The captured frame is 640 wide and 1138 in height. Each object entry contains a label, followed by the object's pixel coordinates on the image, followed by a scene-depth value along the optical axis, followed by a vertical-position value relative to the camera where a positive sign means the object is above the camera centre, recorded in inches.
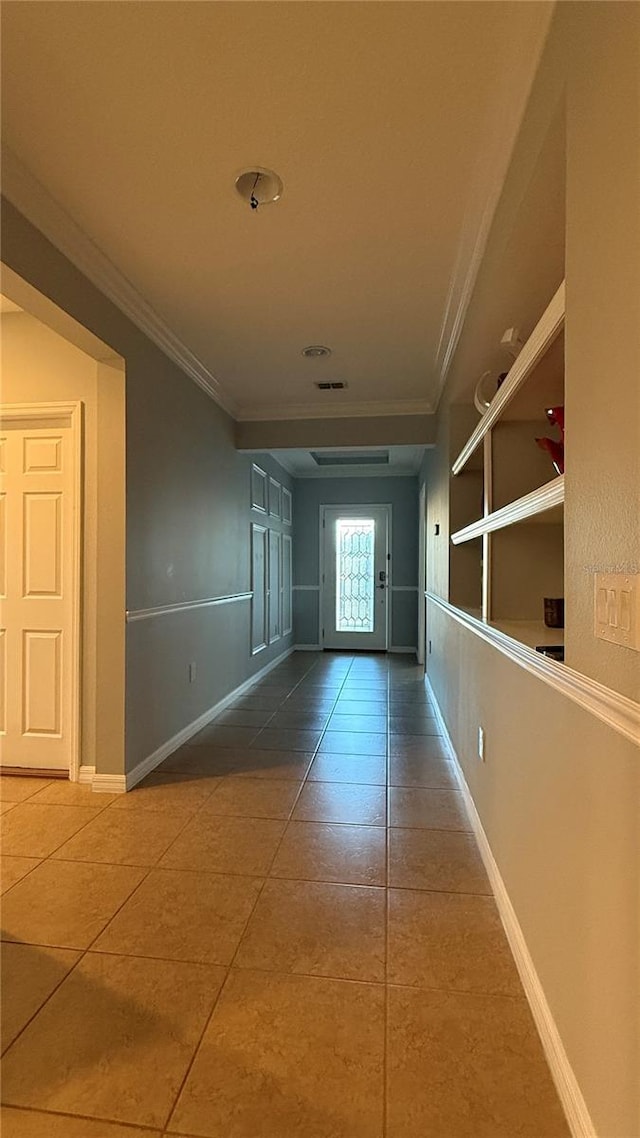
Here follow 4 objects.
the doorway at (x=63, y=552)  104.3 +3.7
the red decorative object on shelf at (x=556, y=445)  61.6 +15.5
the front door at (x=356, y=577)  286.0 -3.5
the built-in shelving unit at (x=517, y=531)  85.3 +6.6
